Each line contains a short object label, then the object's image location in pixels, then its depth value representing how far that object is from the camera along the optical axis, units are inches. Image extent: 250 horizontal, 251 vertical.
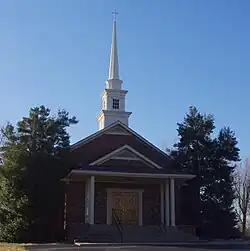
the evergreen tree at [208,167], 820.1
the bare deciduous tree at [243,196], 1414.8
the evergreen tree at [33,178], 700.5
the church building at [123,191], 709.7
